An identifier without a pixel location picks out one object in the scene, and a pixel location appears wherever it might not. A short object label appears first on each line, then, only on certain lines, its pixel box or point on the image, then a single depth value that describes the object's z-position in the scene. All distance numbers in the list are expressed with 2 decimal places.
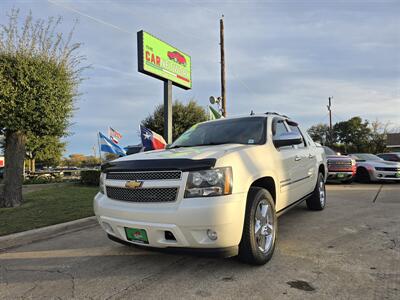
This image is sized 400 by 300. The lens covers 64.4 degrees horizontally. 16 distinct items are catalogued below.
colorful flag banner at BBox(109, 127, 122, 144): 13.41
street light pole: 17.59
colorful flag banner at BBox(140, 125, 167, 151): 10.67
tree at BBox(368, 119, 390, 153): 45.67
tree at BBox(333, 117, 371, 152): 49.31
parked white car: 11.84
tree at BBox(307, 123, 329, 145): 66.16
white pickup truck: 2.94
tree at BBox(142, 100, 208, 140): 22.16
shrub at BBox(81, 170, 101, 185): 12.68
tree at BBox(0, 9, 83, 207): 7.43
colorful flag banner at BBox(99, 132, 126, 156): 12.57
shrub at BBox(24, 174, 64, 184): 16.96
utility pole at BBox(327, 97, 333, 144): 47.03
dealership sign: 11.41
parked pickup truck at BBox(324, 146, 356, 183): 11.69
